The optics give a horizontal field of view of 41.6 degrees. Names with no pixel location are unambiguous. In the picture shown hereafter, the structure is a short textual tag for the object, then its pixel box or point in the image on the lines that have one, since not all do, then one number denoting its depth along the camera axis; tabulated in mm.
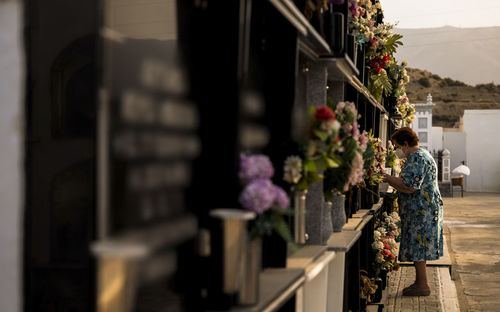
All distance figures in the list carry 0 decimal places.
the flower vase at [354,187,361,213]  6252
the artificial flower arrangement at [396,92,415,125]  10852
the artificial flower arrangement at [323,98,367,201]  3730
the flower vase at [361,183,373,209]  6941
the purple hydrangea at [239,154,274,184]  2143
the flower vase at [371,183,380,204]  7491
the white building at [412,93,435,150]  36156
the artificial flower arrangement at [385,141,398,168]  8930
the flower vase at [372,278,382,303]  6723
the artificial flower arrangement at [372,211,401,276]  6859
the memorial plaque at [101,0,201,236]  1670
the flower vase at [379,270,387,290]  7383
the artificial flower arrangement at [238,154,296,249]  2113
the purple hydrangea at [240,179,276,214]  2105
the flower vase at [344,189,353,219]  5633
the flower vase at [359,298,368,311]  5640
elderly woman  6660
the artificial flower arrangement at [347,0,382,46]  5062
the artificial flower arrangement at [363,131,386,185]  5484
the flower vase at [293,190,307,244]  3102
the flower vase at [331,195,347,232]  4652
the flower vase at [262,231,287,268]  2885
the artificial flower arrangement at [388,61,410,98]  9031
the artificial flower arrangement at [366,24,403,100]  6781
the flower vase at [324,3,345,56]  3852
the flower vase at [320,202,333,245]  3885
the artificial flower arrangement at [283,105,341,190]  2889
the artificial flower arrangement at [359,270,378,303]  5845
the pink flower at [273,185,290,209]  2207
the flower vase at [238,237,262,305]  2080
